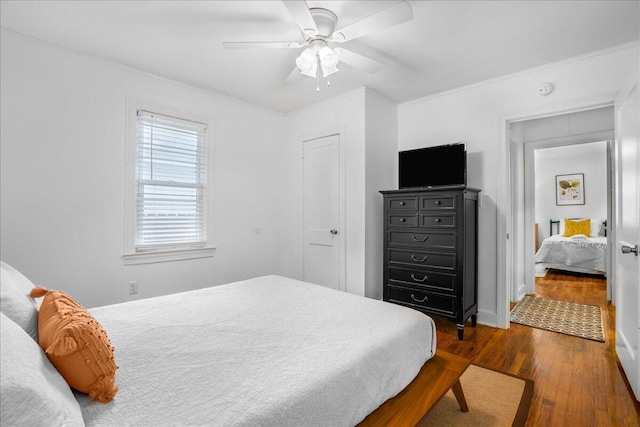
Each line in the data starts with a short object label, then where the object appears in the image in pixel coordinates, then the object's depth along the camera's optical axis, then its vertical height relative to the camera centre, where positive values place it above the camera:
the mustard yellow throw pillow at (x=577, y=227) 6.27 -0.28
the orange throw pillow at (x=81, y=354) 0.90 -0.41
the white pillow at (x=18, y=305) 1.03 -0.32
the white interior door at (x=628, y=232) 1.97 -0.13
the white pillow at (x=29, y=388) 0.64 -0.39
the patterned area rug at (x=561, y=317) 3.07 -1.15
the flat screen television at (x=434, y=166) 3.20 +0.51
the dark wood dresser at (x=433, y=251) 2.90 -0.37
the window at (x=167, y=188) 3.12 +0.28
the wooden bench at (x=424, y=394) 1.23 -0.81
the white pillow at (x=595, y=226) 6.31 -0.26
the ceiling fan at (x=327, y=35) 1.82 +1.19
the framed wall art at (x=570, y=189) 6.69 +0.53
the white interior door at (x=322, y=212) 3.86 +0.03
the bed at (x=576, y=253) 5.42 -0.71
